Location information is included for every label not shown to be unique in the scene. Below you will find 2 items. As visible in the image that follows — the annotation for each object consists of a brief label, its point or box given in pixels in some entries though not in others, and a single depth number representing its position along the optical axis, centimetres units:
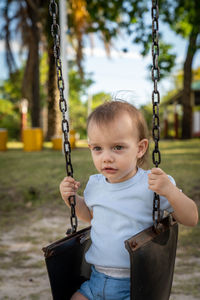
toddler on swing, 170
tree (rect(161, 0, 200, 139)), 765
